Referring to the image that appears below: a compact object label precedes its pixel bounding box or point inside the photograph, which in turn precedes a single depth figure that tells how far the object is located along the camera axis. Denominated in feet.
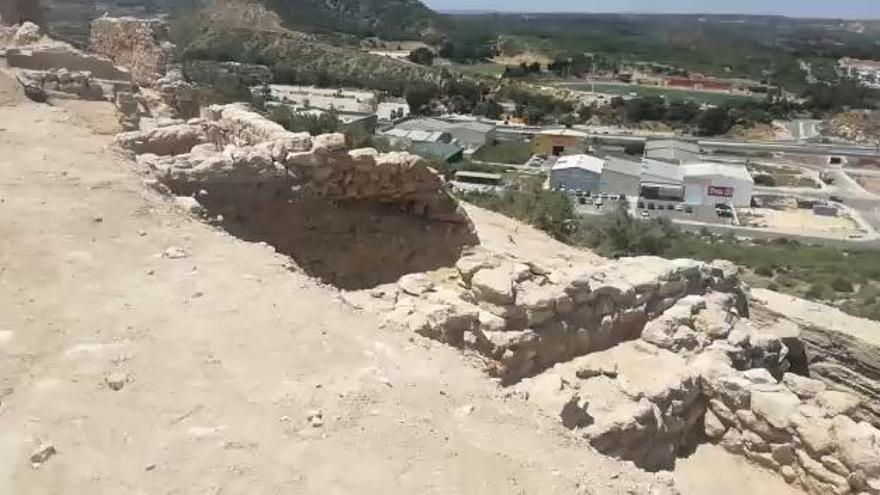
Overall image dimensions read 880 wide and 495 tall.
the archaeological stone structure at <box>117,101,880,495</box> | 25.58
